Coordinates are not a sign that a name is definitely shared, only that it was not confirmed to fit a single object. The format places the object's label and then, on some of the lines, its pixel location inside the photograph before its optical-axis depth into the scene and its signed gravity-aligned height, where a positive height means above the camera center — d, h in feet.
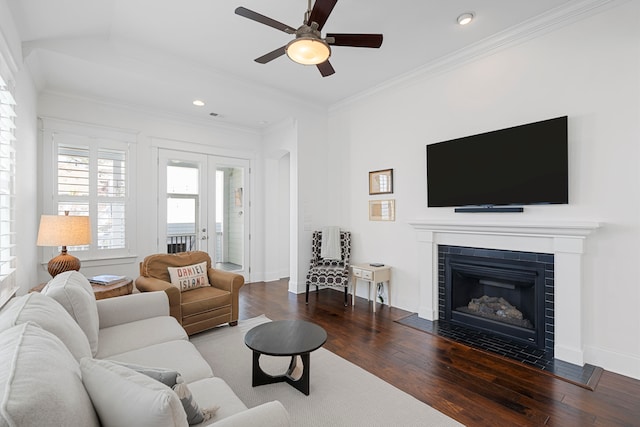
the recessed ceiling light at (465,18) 9.82 +6.11
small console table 13.97 -2.73
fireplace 9.07 -1.02
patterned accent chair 15.35 -2.68
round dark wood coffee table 7.28 -3.04
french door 16.89 +0.41
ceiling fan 7.77 +4.68
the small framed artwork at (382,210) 14.67 +0.18
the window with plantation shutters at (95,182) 13.78 +1.48
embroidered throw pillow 11.57 -2.31
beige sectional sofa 2.75 -1.81
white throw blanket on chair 16.38 -1.55
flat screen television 9.66 +1.58
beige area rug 6.80 -4.34
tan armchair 10.41 -2.85
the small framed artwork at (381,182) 14.79 +1.53
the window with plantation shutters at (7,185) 8.14 +0.78
